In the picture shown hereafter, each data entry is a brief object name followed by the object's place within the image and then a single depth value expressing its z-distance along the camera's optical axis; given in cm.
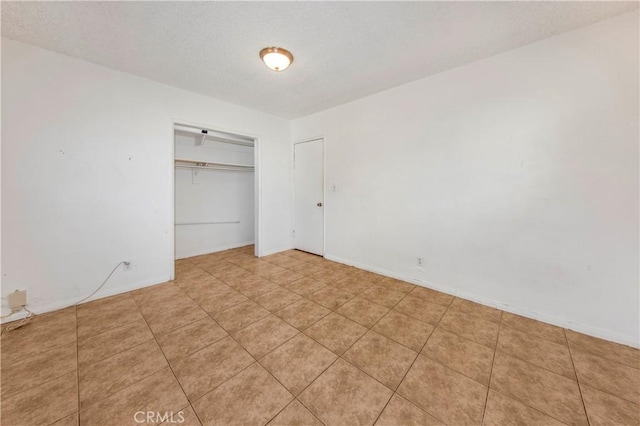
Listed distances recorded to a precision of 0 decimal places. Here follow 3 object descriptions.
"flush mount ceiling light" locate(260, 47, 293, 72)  221
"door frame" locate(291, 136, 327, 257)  403
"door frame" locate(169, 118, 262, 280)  310
